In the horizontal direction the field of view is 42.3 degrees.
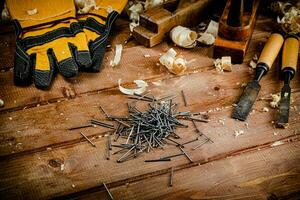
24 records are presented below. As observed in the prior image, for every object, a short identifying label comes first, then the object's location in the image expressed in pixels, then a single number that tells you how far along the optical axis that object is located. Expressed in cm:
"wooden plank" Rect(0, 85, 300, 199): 131
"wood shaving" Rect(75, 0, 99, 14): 192
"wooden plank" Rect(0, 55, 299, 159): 146
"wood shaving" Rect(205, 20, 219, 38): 188
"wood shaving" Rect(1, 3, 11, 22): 199
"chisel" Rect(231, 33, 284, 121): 152
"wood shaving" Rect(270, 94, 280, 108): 155
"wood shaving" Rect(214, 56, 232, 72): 170
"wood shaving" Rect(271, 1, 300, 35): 182
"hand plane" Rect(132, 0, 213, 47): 180
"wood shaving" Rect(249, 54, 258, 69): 172
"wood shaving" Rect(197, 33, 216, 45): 183
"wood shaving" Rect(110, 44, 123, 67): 175
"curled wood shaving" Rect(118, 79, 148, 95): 162
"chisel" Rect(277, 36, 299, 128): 147
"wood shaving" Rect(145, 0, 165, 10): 191
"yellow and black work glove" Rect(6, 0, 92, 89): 165
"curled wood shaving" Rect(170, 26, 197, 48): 178
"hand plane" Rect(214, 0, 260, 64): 168
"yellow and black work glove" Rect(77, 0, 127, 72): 172
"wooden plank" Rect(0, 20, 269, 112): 161
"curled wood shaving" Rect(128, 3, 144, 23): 195
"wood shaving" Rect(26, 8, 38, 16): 188
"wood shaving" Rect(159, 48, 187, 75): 168
